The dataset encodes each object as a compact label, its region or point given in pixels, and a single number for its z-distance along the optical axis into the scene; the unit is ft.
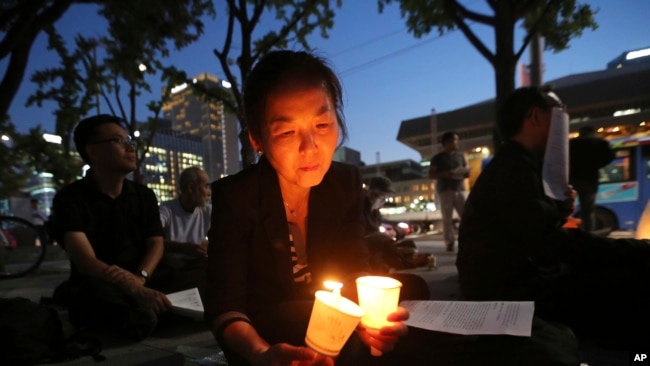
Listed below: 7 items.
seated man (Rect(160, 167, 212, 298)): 12.60
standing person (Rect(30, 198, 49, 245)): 44.57
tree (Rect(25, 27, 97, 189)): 38.32
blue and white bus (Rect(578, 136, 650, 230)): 29.09
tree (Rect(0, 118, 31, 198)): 21.58
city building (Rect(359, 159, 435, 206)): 163.73
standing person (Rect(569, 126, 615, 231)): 15.78
